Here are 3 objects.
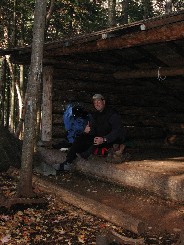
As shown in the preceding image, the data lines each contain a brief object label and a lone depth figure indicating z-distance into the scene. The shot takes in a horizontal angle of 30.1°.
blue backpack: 8.11
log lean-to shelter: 6.20
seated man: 7.62
